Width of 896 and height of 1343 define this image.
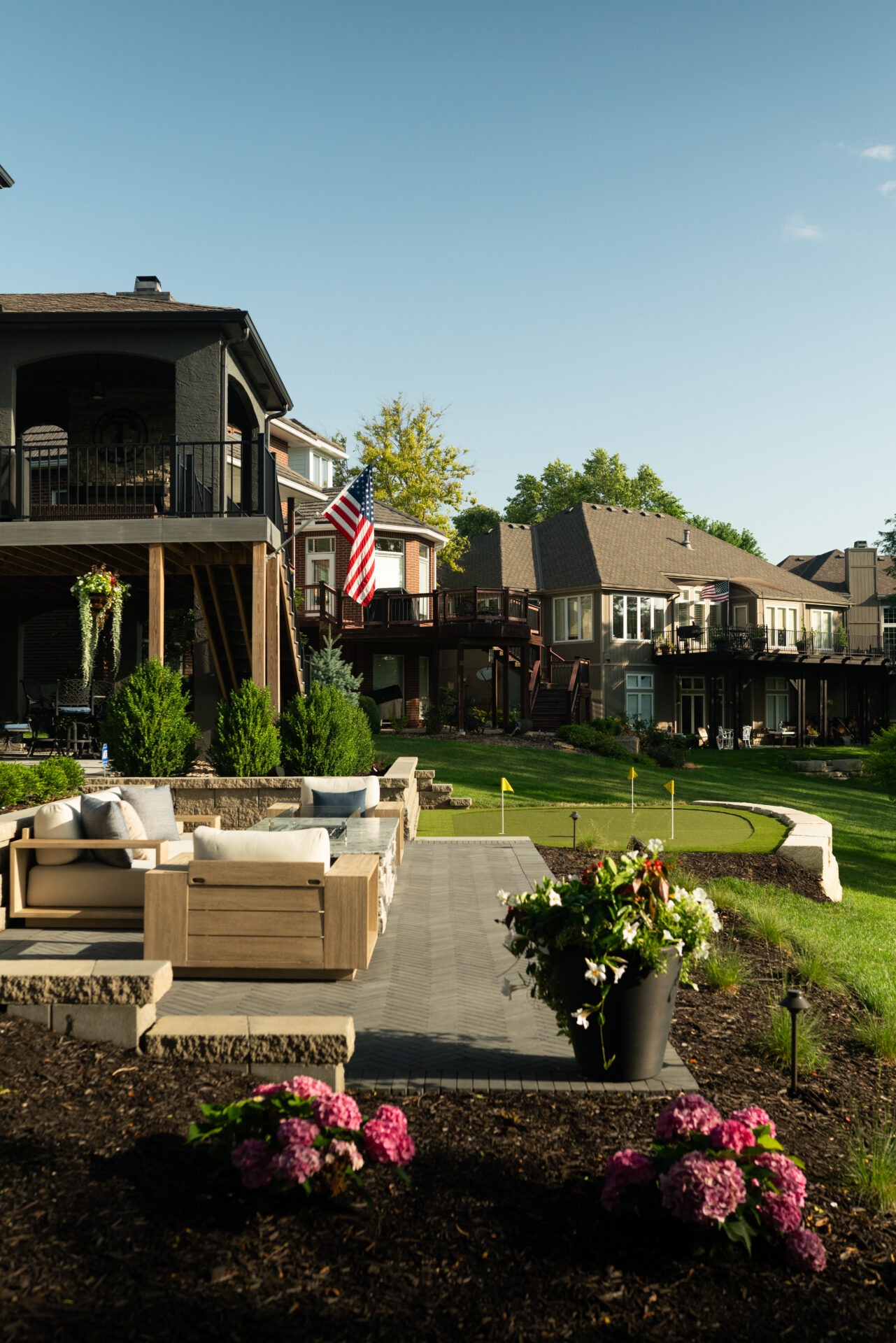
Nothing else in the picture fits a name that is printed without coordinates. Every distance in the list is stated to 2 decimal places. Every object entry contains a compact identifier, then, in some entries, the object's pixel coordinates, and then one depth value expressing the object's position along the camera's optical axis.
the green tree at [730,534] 70.50
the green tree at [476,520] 63.12
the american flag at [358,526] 17.05
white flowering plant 4.18
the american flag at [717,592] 39.34
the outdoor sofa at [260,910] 5.96
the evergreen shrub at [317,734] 12.59
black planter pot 4.30
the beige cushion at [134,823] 7.75
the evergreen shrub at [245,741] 11.75
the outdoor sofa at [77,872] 7.33
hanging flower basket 13.36
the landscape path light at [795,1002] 4.27
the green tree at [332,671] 22.27
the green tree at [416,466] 43.91
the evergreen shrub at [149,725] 11.53
